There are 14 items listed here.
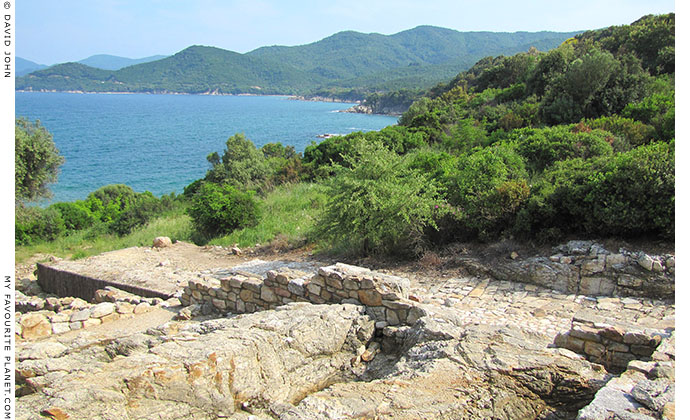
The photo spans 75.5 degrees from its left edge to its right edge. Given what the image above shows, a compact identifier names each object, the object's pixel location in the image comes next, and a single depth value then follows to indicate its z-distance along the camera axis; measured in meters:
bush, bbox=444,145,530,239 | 10.48
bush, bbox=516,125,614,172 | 14.06
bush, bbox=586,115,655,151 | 14.95
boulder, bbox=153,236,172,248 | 15.62
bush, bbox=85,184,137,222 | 28.40
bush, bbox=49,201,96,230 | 25.07
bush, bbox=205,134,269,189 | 29.58
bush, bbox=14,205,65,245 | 19.47
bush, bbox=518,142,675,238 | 8.50
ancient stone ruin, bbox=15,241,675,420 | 4.68
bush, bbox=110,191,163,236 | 21.45
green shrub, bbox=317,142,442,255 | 10.82
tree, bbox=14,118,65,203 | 17.88
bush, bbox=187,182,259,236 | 16.78
